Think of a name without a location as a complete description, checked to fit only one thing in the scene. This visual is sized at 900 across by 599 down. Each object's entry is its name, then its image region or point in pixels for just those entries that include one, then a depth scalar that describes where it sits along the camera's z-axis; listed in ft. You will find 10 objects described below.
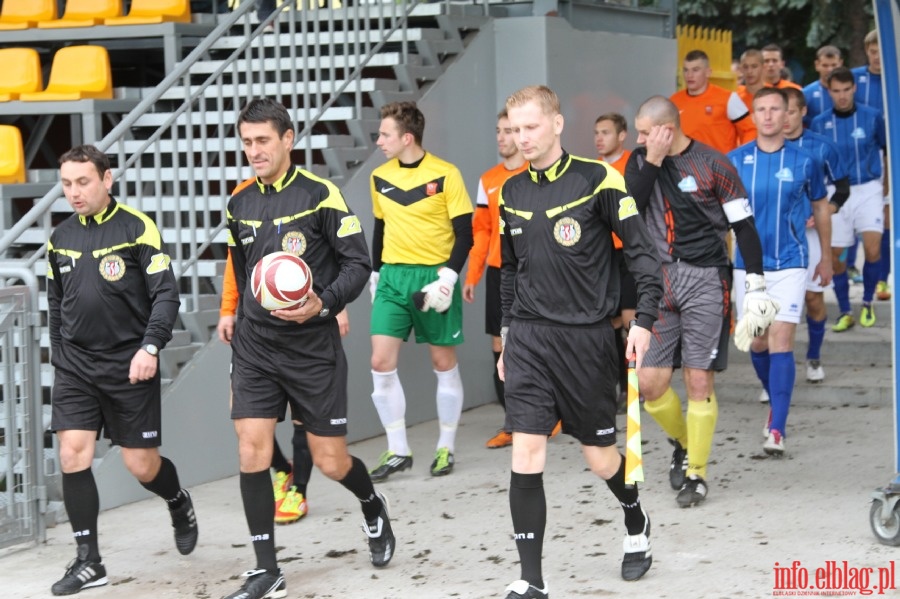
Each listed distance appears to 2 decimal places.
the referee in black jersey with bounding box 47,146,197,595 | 35.97
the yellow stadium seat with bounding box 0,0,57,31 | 70.93
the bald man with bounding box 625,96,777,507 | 40.86
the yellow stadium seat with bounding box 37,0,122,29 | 68.92
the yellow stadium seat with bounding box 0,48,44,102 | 65.58
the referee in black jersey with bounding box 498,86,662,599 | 31.74
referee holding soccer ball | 34.02
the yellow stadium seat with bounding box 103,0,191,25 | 66.91
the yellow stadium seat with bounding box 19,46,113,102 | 63.66
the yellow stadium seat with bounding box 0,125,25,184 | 59.82
